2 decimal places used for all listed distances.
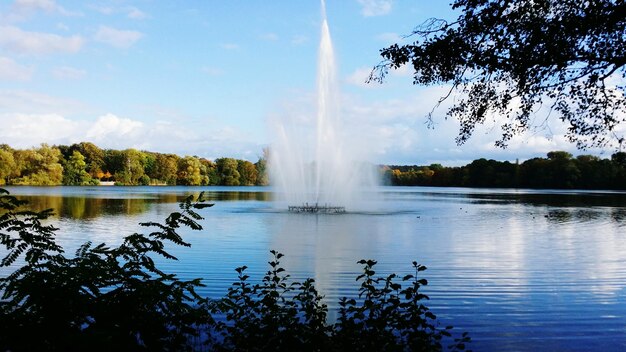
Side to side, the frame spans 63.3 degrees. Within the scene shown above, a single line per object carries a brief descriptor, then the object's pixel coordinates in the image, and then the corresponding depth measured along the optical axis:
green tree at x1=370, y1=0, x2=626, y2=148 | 6.45
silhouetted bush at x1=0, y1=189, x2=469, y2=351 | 3.31
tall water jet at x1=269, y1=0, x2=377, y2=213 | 38.59
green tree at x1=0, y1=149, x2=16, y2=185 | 100.38
